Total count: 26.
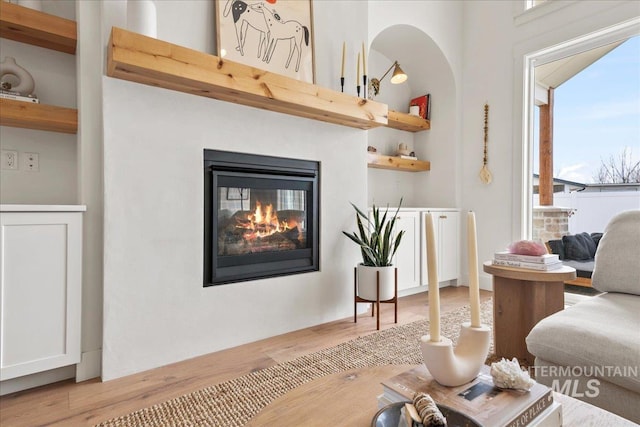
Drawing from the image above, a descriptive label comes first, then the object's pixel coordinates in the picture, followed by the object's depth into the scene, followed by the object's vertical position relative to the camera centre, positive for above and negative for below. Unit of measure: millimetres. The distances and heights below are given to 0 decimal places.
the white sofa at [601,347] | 1047 -446
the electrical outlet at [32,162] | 1768 +277
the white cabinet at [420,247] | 3113 -321
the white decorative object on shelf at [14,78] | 1663 +690
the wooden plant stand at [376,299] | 2352 -619
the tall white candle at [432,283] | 644 -136
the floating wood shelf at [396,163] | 3295 +546
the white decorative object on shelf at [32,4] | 1649 +1052
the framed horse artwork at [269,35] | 2027 +1170
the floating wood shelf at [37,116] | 1557 +475
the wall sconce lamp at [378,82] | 2895 +1228
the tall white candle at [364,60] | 2523 +1195
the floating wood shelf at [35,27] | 1552 +899
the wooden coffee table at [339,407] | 683 -427
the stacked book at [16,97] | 1598 +572
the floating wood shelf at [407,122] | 3520 +1022
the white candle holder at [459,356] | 684 -302
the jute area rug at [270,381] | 1346 -814
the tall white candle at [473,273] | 733 -128
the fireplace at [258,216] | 2010 -12
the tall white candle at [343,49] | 2487 +1235
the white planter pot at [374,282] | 2365 -487
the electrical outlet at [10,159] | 1710 +281
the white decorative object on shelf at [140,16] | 1652 +985
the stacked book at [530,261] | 1767 -254
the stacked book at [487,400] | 624 -371
